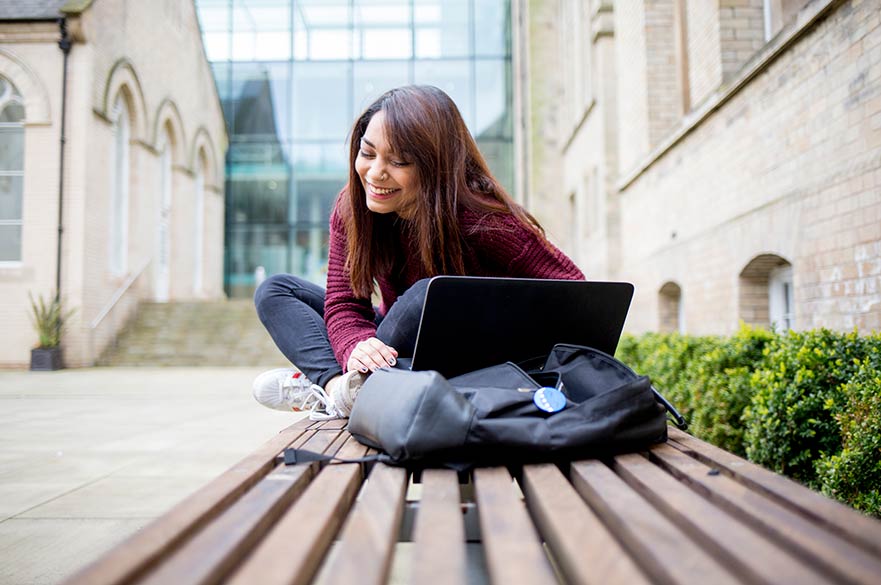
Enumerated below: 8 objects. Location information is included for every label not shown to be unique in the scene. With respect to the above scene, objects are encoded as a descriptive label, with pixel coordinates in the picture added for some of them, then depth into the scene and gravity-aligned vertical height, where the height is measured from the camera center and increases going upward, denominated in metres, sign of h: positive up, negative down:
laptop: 1.60 +0.00
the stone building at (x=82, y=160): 11.40 +3.00
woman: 1.97 +0.26
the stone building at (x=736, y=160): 4.20 +1.43
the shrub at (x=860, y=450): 2.33 -0.49
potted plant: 10.76 -0.21
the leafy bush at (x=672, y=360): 4.44 -0.34
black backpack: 1.29 -0.20
